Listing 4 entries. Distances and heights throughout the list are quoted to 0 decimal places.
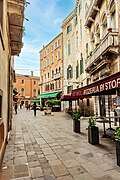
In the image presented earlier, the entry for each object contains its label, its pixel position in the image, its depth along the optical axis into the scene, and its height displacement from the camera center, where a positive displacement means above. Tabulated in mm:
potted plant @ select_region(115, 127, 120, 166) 3694 -1040
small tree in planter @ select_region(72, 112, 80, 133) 7939 -1203
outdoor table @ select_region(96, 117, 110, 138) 6526 -1426
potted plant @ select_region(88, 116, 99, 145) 5629 -1198
